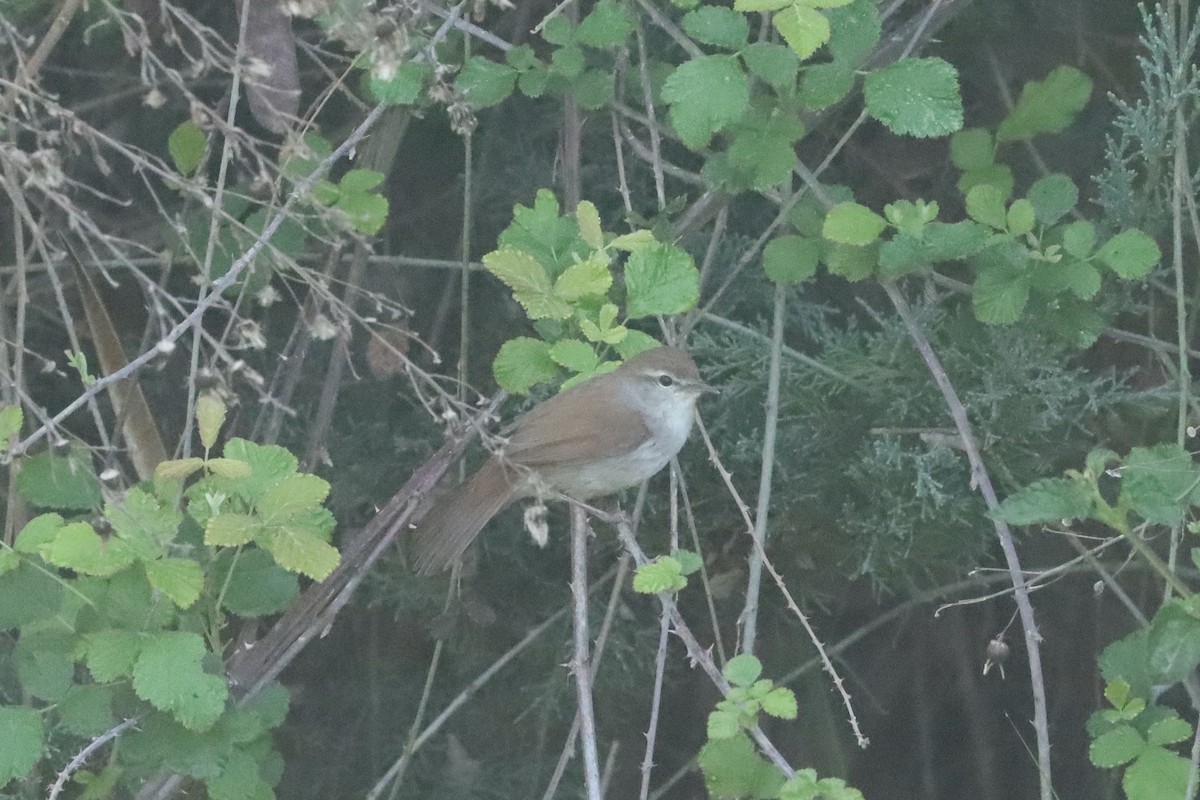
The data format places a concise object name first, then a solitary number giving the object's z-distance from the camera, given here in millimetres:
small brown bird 7367
